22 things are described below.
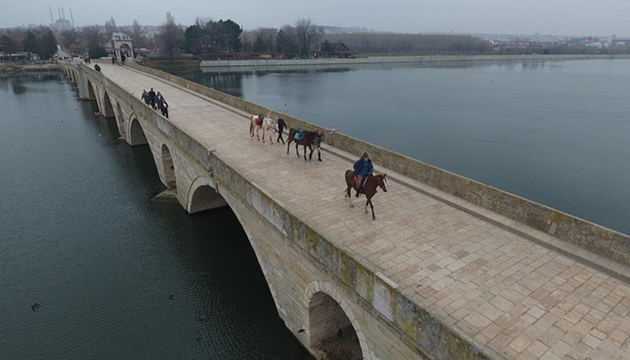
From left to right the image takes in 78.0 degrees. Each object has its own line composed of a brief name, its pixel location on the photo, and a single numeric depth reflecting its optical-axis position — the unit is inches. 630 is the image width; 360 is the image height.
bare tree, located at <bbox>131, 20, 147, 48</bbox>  5885.8
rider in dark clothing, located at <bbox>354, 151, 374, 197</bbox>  402.0
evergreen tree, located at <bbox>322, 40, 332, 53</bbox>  4574.3
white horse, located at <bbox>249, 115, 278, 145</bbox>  674.8
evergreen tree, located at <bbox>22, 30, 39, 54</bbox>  3959.2
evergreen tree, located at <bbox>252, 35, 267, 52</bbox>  4259.4
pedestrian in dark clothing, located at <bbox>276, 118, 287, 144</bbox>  668.7
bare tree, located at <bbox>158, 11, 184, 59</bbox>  3897.4
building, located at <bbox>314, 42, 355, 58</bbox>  4537.4
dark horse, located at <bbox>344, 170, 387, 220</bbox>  393.7
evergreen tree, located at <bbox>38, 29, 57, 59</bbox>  4057.6
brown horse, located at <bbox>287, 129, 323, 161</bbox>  562.0
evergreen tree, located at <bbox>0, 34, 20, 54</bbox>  3821.4
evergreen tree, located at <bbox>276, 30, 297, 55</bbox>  4365.2
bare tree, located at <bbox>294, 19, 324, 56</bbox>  4443.9
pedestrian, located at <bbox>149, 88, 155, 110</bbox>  898.1
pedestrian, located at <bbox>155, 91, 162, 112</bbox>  856.7
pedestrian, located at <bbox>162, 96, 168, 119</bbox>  839.7
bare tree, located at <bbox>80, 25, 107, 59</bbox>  3853.1
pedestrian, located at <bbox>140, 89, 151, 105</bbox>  929.6
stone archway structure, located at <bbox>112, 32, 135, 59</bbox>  3607.3
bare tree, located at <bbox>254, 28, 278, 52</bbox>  4330.7
